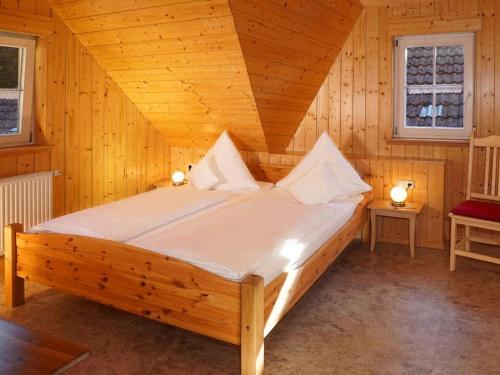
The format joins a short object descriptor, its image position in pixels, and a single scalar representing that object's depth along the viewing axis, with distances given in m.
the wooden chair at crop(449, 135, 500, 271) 3.45
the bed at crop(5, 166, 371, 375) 2.21
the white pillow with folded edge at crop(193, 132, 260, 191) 4.37
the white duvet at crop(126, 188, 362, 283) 2.46
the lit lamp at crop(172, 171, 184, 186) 4.95
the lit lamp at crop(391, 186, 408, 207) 4.11
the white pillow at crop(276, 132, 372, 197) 4.04
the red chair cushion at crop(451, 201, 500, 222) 3.40
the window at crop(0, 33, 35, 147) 3.76
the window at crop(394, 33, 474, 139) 4.25
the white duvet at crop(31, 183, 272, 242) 2.95
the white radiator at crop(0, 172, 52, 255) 3.66
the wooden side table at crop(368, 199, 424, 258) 3.97
